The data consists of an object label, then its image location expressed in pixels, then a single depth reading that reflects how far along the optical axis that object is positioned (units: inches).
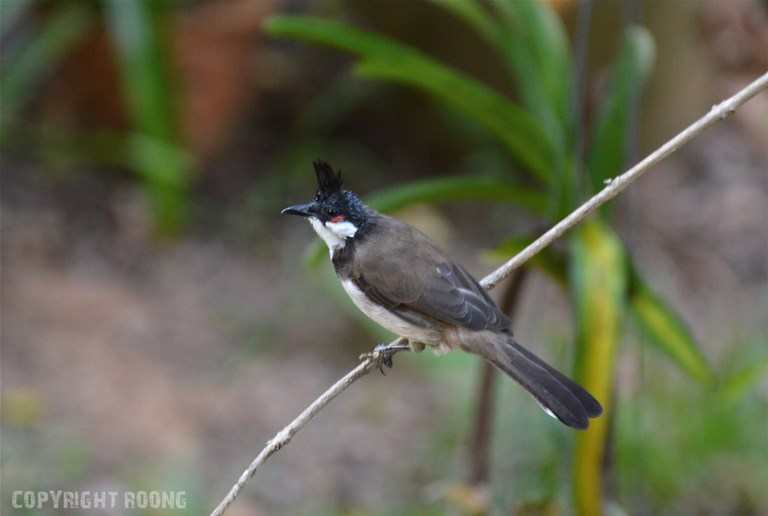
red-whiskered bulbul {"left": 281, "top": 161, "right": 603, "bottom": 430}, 213.9
